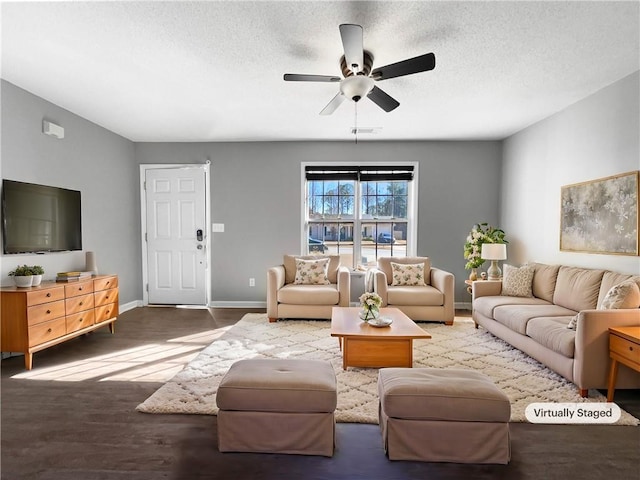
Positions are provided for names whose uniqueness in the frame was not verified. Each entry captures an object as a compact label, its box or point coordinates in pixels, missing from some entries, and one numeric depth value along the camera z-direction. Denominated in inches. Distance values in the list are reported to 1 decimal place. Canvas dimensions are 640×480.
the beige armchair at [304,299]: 180.5
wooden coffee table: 116.9
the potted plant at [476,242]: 195.8
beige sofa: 99.7
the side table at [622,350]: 89.7
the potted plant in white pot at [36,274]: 130.5
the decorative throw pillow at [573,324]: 110.3
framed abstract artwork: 124.0
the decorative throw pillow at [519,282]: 159.5
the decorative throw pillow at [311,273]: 196.1
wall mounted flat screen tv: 129.9
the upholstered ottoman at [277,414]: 74.5
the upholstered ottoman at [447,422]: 72.1
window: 226.7
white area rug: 97.6
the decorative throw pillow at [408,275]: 192.4
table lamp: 181.8
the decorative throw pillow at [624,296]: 104.7
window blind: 221.6
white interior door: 222.2
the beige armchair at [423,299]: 177.0
